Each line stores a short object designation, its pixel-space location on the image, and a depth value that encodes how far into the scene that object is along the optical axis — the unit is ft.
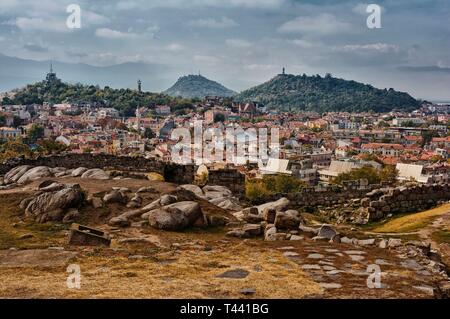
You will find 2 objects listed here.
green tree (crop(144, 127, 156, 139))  475.64
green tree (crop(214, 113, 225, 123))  615.65
